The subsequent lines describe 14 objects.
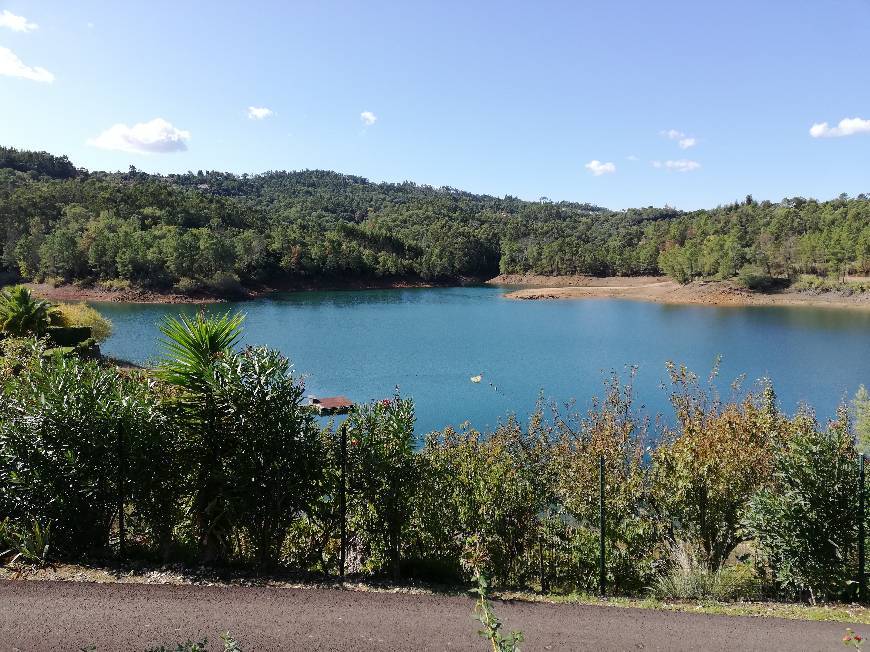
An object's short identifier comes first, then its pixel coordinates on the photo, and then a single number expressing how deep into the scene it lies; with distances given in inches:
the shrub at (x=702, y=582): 311.1
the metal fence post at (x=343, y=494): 303.0
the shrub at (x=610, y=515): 338.3
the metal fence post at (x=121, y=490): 291.6
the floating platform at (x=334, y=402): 948.0
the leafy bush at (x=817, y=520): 309.0
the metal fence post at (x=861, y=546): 300.0
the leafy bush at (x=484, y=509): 325.4
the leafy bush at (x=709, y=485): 354.9
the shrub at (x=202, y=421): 296.5
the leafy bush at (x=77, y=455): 286.0
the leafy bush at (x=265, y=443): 293.3
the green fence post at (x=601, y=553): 324.3
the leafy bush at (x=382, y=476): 309.4
